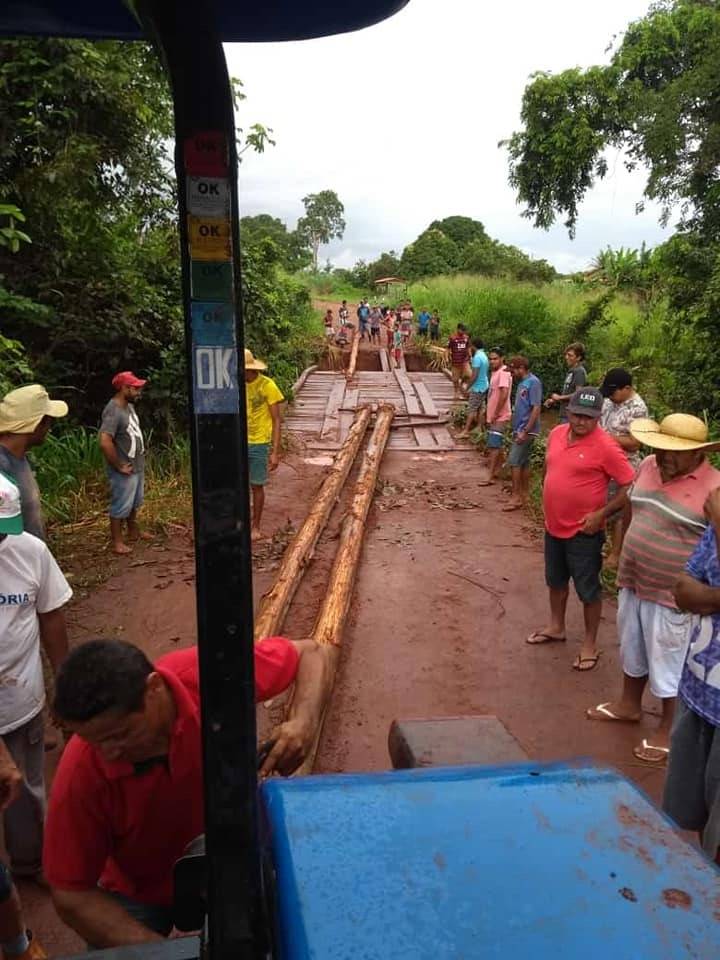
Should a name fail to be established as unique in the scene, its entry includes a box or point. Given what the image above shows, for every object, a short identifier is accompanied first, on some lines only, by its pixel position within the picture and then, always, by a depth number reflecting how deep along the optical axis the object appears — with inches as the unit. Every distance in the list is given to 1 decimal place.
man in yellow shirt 258.8
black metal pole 35.8
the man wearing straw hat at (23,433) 141.7
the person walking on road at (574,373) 324.2
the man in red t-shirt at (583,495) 170.4
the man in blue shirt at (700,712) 97.8
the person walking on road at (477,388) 435.5
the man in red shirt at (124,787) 60.2
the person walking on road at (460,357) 641.6
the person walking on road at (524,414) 310.3
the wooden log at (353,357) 730.1
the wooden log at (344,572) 188.3
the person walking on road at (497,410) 366.9
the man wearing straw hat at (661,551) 130.9
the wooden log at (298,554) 199.9
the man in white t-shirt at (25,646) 97.7
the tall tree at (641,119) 489.1
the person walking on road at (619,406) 223.3
